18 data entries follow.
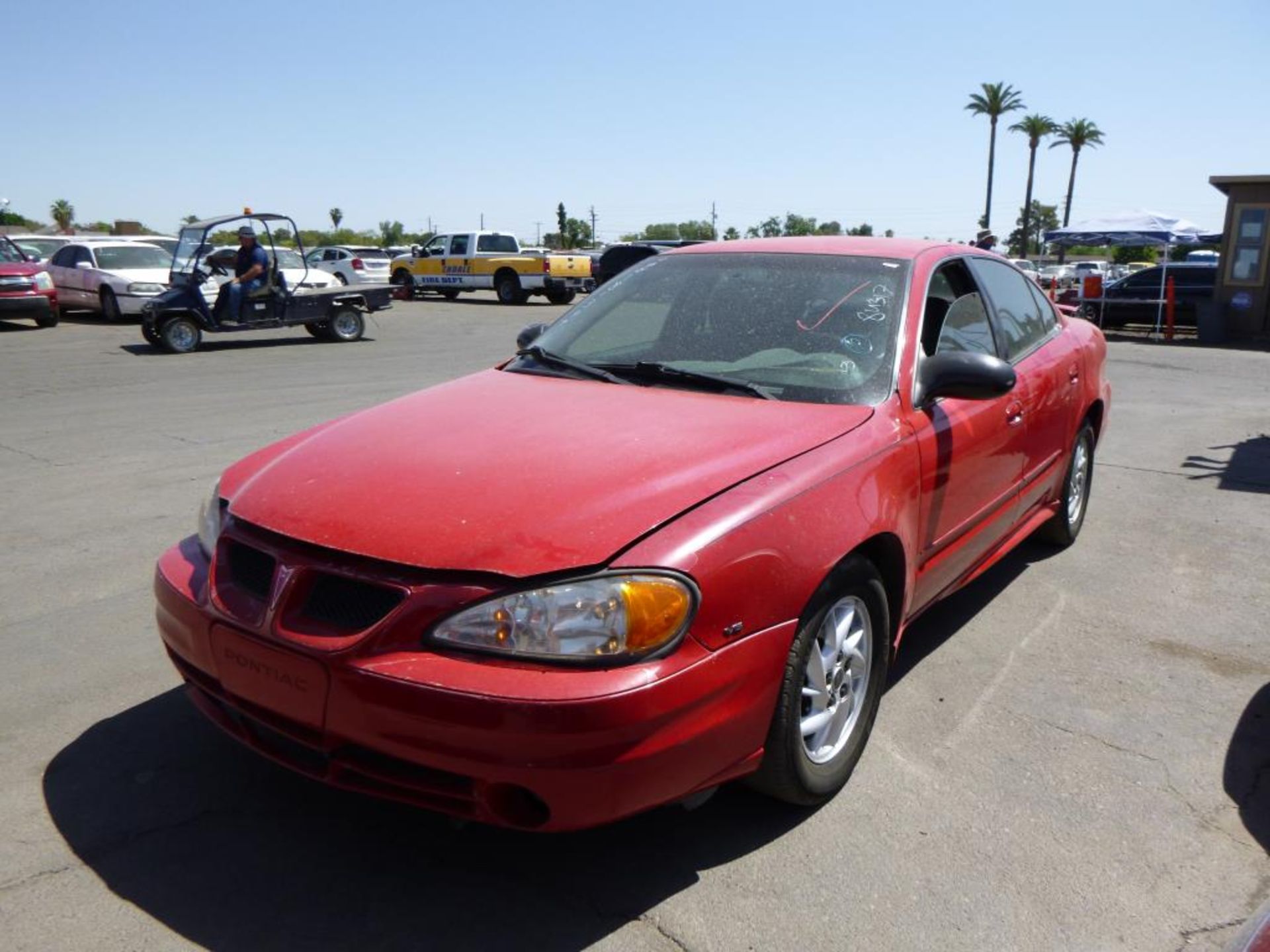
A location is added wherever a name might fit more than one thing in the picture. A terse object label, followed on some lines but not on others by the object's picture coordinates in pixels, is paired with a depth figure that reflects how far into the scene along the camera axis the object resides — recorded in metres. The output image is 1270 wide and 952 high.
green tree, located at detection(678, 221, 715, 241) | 87.00
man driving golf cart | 14.85
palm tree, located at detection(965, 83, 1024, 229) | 65.06
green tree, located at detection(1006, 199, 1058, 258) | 102.50
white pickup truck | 27.38
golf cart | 14.77
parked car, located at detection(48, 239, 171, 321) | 19.09
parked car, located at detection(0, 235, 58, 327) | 17.41
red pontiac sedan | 2.30
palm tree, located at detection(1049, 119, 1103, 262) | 68.50
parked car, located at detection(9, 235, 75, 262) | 25.64
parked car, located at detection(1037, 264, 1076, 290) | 34.41
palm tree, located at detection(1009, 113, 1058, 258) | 66.12
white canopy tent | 21.36
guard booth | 19.38
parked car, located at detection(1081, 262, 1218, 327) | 21.28
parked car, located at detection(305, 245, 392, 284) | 30.08
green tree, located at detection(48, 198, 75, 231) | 97.62
